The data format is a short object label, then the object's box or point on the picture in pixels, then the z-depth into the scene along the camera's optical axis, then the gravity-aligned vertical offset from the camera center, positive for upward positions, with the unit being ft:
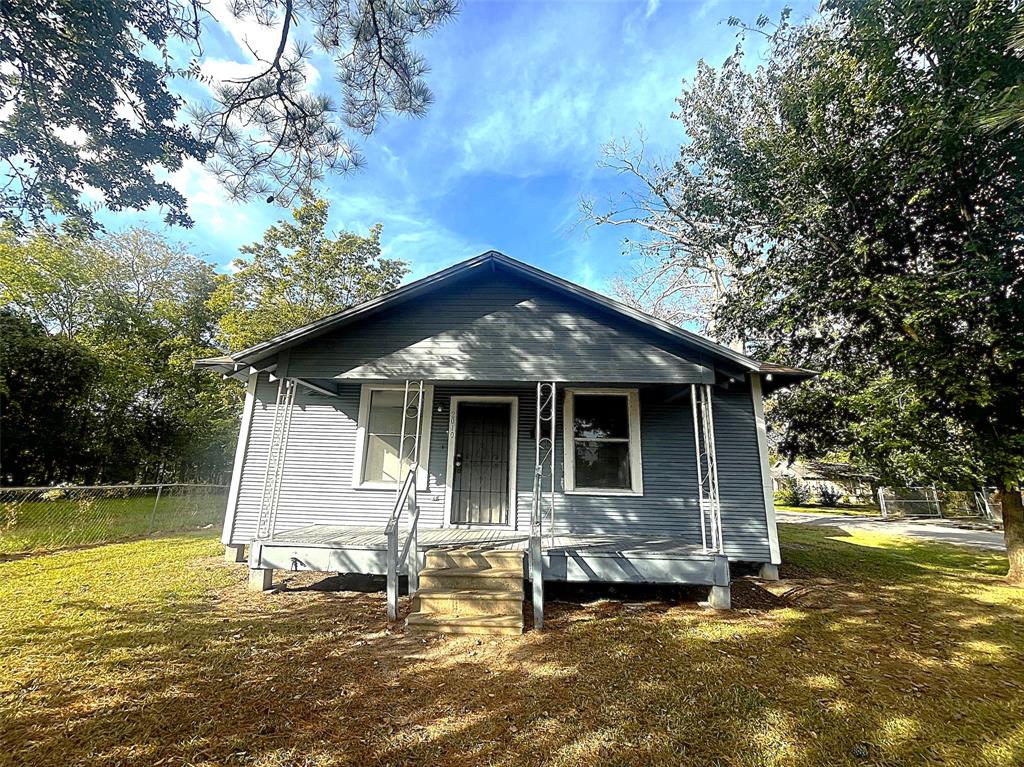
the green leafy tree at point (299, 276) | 62.75 +30.33
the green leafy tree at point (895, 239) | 19.99 +14.20
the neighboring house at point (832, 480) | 72.52 +1.82
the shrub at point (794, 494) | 77.51 -0.90
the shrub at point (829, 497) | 76.02 -1.18
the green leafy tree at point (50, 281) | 52.37 +24.24
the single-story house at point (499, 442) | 17.22 +2.10
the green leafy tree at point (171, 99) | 14.57 +13.92
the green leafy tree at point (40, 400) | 44.25 +7.42
